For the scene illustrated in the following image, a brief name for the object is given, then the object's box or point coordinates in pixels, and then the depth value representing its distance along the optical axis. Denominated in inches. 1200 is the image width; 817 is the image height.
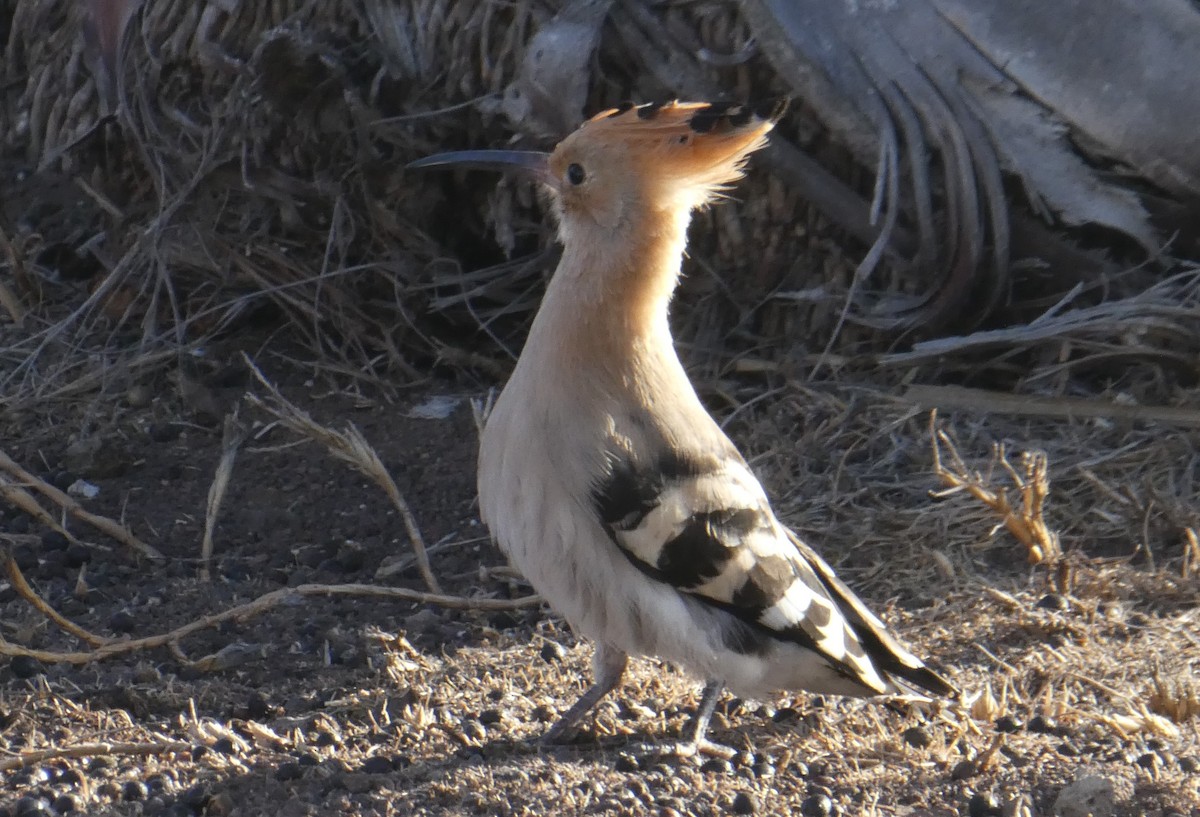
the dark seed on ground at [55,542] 284.8
